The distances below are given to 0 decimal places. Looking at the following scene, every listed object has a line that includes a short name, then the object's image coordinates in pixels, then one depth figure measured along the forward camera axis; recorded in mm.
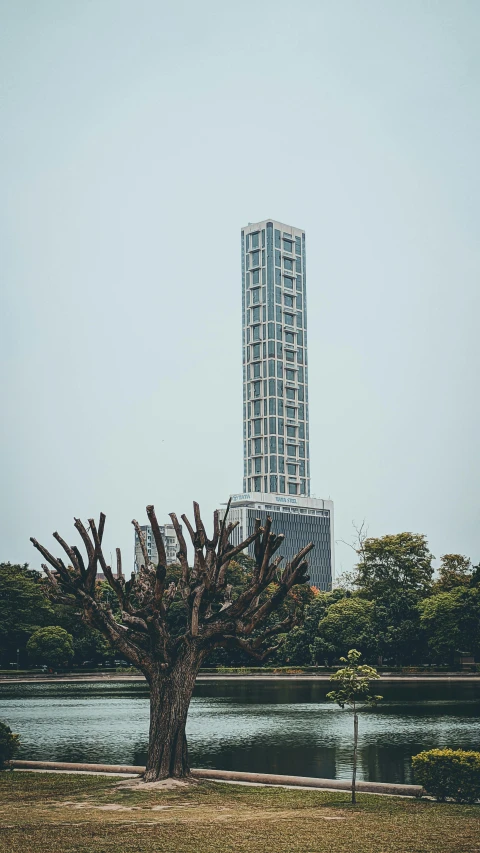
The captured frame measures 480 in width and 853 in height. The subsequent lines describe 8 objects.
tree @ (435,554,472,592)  98875
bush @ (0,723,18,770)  24312
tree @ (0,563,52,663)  89562
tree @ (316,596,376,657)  83000
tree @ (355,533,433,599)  98438
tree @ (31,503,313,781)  22484
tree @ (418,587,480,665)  76062
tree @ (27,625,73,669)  86062
